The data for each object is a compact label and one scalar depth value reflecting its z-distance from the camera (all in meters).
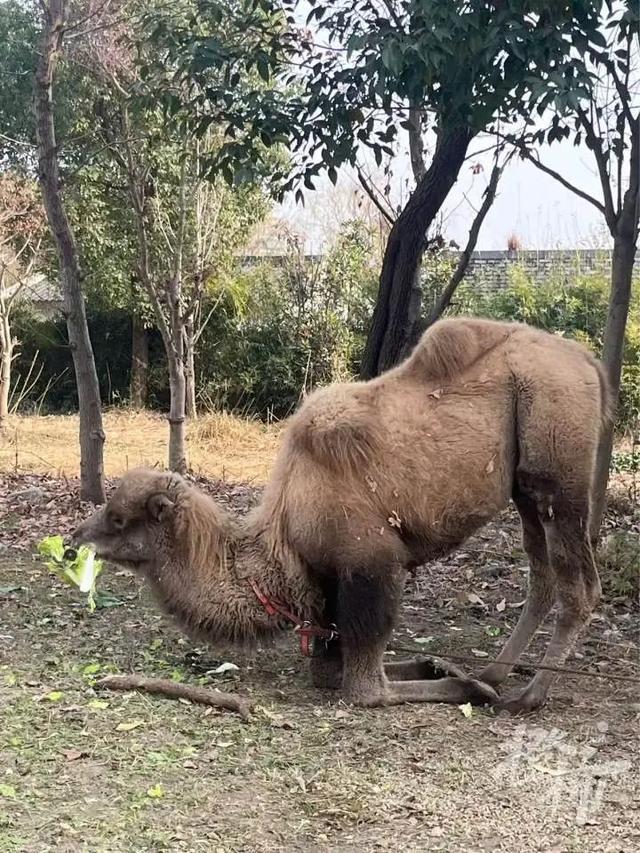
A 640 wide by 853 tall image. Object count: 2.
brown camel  4.73
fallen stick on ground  4.47
